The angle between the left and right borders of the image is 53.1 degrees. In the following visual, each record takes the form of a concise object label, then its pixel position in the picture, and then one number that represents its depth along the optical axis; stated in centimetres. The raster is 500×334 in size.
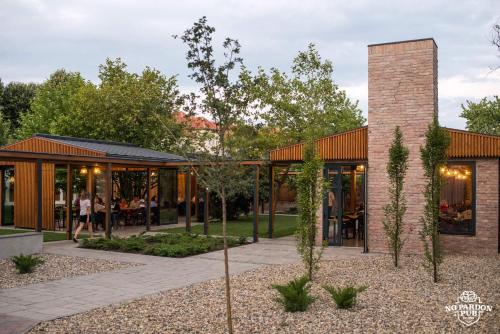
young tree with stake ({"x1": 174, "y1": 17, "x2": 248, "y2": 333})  617
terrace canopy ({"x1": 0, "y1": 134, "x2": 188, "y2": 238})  1691
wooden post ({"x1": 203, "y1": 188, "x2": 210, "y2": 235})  1725
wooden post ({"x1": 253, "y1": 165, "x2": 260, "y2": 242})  1590
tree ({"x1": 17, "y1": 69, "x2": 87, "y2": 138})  2805
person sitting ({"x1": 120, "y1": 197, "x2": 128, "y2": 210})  2102
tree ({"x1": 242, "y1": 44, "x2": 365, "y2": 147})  2358
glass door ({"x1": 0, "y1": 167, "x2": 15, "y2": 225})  2044
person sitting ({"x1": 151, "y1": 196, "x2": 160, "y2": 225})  2161
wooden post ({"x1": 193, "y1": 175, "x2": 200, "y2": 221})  2380
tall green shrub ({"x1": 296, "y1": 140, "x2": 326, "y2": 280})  934
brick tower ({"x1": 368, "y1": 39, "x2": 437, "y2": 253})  1316
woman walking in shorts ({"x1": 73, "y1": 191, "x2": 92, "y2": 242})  1553
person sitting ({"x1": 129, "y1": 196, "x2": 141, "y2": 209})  2105
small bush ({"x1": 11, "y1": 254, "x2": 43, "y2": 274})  1027
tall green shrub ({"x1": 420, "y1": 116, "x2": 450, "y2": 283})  937
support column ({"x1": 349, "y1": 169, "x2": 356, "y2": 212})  2166
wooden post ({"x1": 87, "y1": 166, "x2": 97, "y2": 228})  1828
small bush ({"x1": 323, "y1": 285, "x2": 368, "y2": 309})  724
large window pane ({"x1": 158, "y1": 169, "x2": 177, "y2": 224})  2153
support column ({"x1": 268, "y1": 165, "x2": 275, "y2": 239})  1664
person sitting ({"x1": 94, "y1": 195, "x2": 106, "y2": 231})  1762
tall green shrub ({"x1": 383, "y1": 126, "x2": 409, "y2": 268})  1084
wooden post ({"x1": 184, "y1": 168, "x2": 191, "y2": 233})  1812
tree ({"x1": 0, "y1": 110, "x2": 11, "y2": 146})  2958
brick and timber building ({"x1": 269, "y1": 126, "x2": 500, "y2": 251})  1300
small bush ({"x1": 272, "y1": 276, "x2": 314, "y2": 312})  708
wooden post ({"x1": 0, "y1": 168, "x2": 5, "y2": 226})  2033
